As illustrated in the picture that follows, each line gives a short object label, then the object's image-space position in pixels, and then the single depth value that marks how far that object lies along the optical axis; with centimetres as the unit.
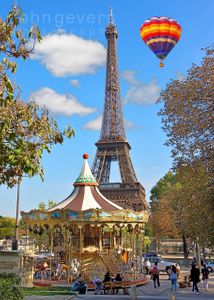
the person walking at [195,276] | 1888
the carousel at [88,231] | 2253
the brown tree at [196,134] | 1655
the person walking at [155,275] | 2172
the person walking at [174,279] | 1875
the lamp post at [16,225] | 2634
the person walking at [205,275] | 1978
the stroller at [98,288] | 1858
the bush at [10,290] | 1017
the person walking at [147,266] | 2963
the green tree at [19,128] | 825
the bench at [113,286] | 1867
